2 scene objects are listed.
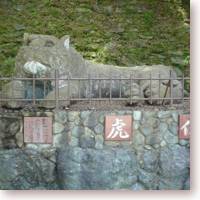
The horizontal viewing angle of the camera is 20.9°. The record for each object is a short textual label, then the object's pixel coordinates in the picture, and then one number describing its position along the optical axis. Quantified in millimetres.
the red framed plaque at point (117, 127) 4547
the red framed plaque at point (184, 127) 4609
